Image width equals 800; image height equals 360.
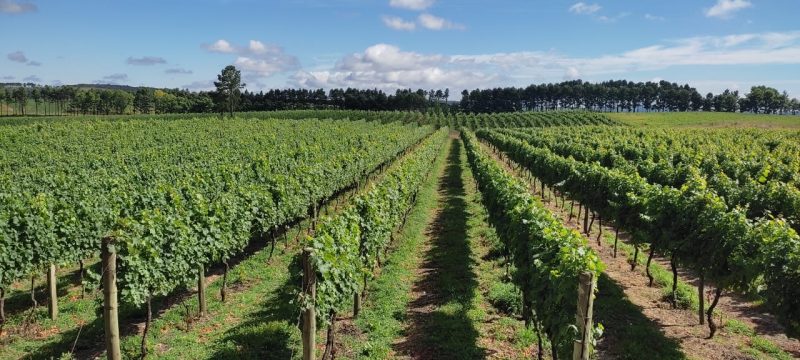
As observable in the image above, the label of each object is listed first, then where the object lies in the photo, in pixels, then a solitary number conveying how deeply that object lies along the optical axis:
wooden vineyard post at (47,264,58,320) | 10.53
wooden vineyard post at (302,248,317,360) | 7.02
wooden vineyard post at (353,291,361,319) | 10.76
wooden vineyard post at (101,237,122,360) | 6.85
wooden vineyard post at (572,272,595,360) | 6.21
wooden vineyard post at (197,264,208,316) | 10.73
